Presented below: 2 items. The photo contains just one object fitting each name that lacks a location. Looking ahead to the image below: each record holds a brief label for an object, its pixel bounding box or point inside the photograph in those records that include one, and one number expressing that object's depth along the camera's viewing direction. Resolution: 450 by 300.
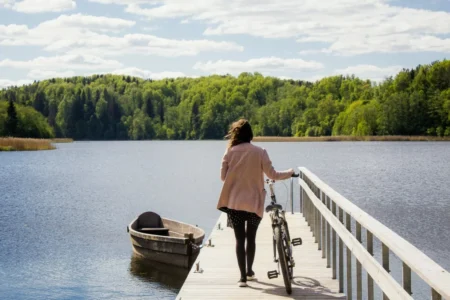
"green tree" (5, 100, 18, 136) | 100.44
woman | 7.26
